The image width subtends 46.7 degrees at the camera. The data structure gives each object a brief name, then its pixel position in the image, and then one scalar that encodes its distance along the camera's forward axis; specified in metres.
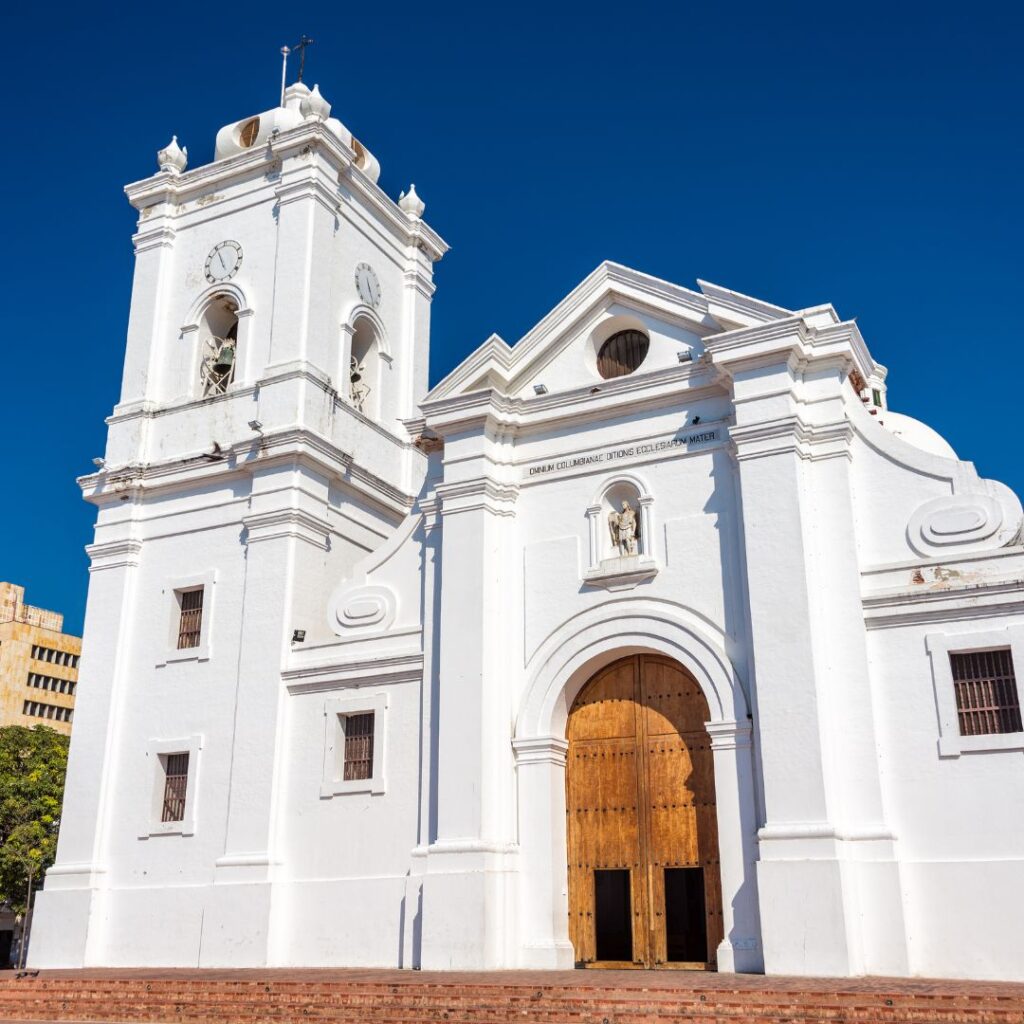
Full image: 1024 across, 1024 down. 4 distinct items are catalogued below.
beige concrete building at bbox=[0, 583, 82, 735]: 61.75
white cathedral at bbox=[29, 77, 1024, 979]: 14.43
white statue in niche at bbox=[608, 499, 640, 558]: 17.19
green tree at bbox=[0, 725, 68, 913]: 32.41
